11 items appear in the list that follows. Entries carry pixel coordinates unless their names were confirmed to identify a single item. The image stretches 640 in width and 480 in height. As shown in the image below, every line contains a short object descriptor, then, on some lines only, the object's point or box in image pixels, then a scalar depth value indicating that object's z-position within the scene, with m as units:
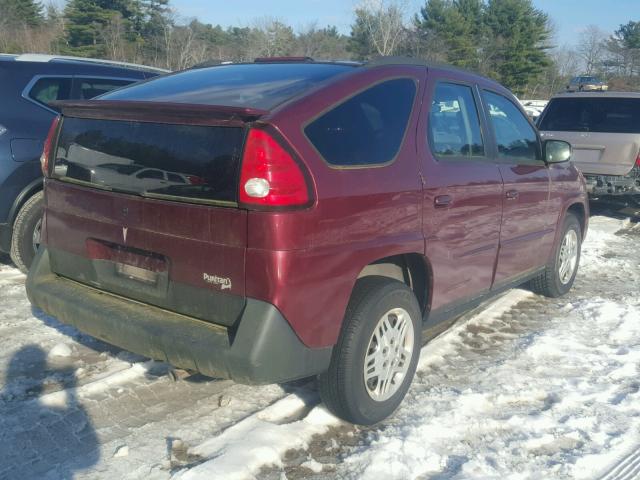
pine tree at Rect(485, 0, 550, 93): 46.09
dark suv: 5.15
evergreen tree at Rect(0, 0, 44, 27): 40.29
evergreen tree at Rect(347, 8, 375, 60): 44.47
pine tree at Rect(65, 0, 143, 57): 37.12
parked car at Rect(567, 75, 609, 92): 10.44
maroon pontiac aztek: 2.79
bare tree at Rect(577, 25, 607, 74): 58.69
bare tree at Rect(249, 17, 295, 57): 42.91
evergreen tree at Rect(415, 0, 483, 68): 43.84
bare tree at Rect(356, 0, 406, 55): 42.75
